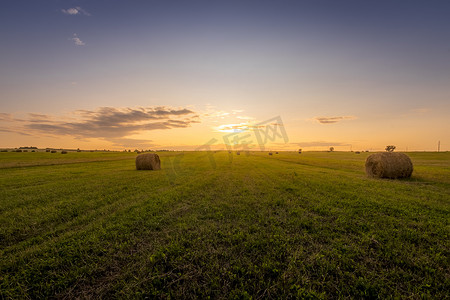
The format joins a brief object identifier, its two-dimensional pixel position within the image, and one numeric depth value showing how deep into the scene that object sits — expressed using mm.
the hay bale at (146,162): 23719
